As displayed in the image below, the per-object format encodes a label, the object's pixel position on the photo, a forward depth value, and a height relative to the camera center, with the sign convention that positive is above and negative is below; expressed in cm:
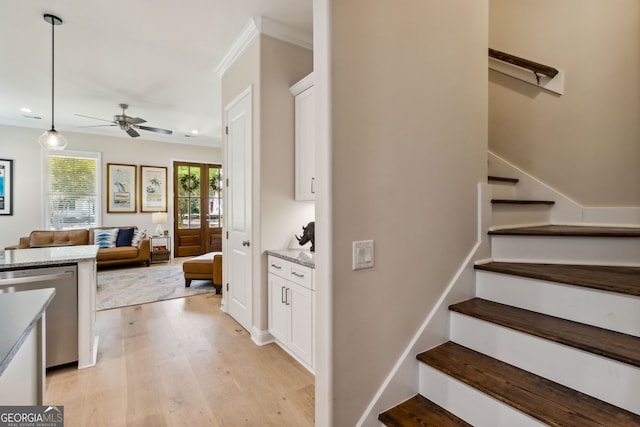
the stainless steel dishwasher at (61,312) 217 -76
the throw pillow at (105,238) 591 -51
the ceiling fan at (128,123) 437 +136
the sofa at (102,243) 543 -58
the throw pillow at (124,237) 609 -51
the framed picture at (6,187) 557 +49
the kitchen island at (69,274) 207 -49
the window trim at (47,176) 593 +76
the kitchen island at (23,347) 86 -49
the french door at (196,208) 728 +12
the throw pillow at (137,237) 623 -52
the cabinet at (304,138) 262 +69
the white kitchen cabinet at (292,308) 219 -77
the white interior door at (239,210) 296 +3
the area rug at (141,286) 404 -117
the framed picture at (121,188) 651 +55
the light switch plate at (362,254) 124 -18
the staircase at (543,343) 105 -53
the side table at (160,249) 652 -81
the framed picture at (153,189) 688 +57
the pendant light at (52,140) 328 +82
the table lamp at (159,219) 654 -14
